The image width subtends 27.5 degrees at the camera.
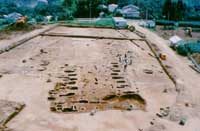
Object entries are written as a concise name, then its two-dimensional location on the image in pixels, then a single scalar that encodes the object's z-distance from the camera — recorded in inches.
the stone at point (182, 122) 860.2
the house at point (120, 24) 2335.0
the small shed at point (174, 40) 1809.2
